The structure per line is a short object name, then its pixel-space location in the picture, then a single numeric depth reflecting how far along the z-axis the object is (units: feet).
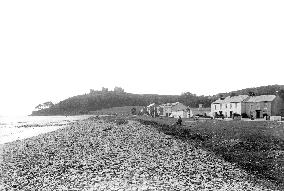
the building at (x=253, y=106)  242.99
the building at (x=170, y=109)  368.40
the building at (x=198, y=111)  329.23
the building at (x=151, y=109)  440.37
